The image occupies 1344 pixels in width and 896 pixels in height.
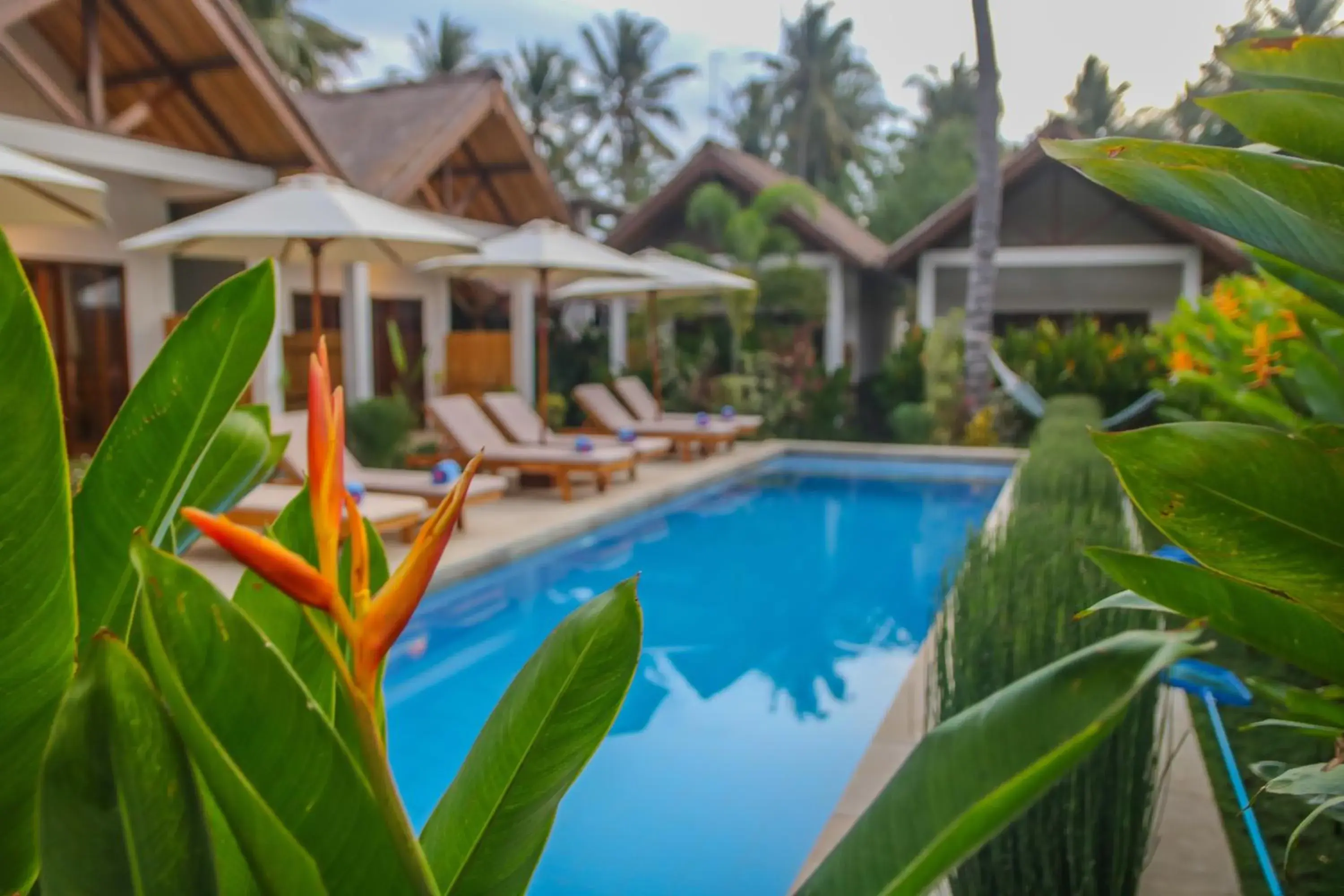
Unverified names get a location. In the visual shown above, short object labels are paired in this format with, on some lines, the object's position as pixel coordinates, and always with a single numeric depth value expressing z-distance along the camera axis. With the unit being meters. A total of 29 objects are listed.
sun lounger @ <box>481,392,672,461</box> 12.31
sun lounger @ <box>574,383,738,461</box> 14.19
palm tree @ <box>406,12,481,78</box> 40.88
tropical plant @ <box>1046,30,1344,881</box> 0.98
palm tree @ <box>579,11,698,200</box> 45.62
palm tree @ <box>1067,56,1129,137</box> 49.94
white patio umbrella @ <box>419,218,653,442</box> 11.27
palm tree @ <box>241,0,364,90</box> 26.61
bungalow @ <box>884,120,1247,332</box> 18.62
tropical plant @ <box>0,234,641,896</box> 0.66
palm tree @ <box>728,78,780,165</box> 50.31
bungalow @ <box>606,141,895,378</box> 19.78
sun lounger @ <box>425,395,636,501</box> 10.92
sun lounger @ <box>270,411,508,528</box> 8.87
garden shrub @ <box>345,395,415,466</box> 12.42
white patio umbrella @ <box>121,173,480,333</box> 8.71
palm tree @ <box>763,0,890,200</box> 48.56
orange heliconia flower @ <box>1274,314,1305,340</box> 2.87
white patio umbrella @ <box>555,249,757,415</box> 14.61
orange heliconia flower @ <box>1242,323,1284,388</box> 2.69
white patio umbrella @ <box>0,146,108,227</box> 5.98
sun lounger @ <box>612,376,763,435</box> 15.52
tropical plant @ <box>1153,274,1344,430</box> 1.67
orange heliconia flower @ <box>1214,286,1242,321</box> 4.71
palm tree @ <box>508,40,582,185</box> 42.91
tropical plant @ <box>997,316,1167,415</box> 16.06
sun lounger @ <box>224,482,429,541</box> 7.46
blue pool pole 1.73
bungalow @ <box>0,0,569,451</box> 10.47
